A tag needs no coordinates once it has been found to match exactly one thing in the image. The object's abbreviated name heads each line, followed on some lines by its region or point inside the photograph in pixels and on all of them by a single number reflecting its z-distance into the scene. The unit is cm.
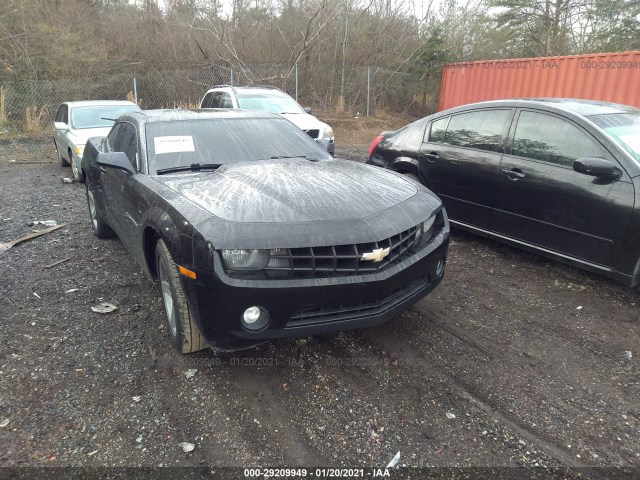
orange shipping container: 958
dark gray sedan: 359
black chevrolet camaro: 246
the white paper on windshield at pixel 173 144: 362
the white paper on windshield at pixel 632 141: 372
